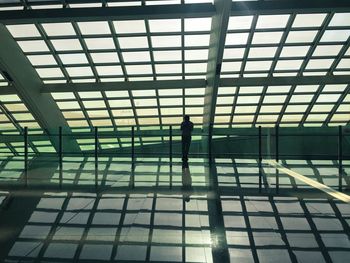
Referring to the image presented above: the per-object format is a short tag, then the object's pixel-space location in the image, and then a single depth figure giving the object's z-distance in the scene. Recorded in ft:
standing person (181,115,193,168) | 42.52
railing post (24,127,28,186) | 39.34
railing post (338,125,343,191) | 44.38
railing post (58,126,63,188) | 47.25
